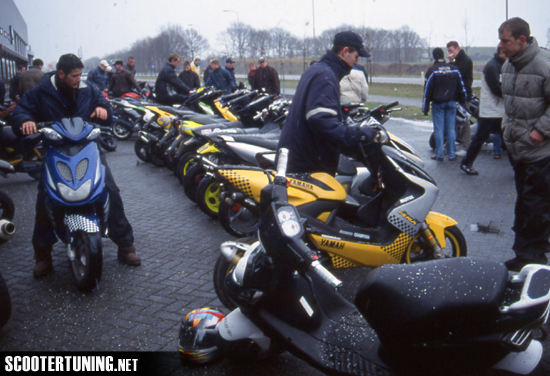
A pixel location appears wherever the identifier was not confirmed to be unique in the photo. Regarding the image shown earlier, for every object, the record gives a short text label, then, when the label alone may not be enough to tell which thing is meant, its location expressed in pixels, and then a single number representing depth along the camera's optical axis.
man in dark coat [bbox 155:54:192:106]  12.45
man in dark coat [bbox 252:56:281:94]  15.85
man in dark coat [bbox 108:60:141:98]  15.52
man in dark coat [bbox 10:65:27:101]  14.58
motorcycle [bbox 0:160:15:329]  3.31
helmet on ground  2.96
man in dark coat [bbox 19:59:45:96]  12.87
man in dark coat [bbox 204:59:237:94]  15.80
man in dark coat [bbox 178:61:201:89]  14.30
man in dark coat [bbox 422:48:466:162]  9.16
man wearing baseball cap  3.78
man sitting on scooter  4.38
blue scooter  4.04
